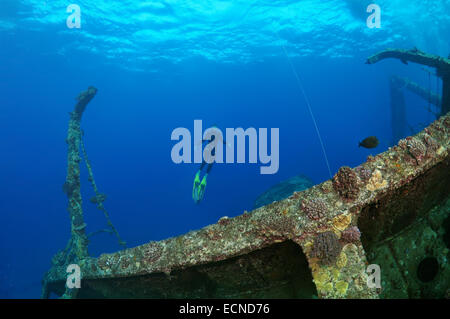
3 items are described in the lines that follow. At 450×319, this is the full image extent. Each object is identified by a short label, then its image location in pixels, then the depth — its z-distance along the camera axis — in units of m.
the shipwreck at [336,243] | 2.05
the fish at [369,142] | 3.63
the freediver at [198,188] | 7.46
